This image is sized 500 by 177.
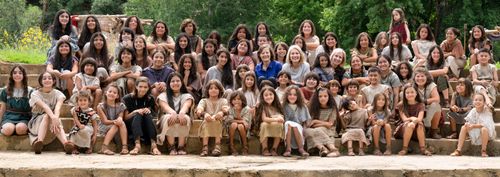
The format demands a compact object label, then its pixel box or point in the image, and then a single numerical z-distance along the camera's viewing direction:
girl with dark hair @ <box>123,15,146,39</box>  11.14
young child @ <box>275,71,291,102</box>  9.33
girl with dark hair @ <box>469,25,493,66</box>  11.16
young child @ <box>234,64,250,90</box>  9.68
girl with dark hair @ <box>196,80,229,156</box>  8.49
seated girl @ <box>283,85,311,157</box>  8.55
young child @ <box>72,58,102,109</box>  9.18
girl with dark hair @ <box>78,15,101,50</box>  10.68
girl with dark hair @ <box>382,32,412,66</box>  10.89
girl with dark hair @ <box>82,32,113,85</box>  9.97
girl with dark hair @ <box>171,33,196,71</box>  10.52
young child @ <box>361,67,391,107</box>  9.39
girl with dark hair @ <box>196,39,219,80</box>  10.28
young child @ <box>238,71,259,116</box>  9.11
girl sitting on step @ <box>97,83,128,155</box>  8.51
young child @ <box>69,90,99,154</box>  8.47
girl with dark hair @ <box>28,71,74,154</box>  8.42
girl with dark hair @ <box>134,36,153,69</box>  10.14
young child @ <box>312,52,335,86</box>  9.85
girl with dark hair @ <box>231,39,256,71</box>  10.37
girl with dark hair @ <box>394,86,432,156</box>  8.71
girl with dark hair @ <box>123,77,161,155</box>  8.55
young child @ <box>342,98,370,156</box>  8.73
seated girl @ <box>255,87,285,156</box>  8.49
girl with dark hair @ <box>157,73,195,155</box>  8.55
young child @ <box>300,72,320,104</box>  9.32
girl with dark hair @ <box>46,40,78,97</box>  9.78
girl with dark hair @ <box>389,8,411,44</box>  11.89
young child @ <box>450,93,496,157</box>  8.68
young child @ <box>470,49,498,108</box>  9.95
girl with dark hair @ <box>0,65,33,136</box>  8.83
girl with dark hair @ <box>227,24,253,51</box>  11.20
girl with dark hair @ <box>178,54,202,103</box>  9.64
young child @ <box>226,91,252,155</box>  8.63
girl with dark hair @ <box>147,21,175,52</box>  11.10
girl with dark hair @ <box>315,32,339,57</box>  10.94
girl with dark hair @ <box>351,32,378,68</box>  10.86
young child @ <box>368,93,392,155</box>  8.72
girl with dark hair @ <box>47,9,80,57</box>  10.80
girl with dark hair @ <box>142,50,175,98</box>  9.57
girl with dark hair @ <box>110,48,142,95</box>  9.53
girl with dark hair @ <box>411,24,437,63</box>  11.21
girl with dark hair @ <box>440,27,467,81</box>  10.98
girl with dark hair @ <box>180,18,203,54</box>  11.23
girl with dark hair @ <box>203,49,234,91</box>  9.70
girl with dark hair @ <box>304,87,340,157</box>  8.63
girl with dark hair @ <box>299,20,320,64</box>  11.21
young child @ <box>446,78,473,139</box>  9.27
